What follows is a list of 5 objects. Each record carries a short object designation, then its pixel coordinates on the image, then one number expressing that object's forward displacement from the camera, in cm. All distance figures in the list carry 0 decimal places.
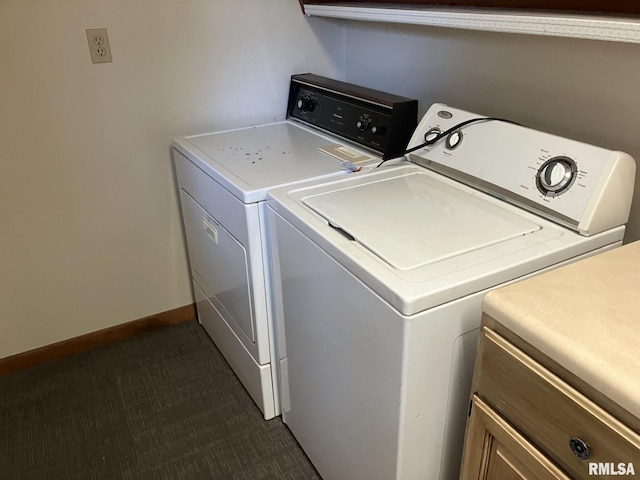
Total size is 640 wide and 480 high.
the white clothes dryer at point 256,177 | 158
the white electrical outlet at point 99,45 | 183
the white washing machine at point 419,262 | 103
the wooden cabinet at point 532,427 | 72
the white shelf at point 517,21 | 106
